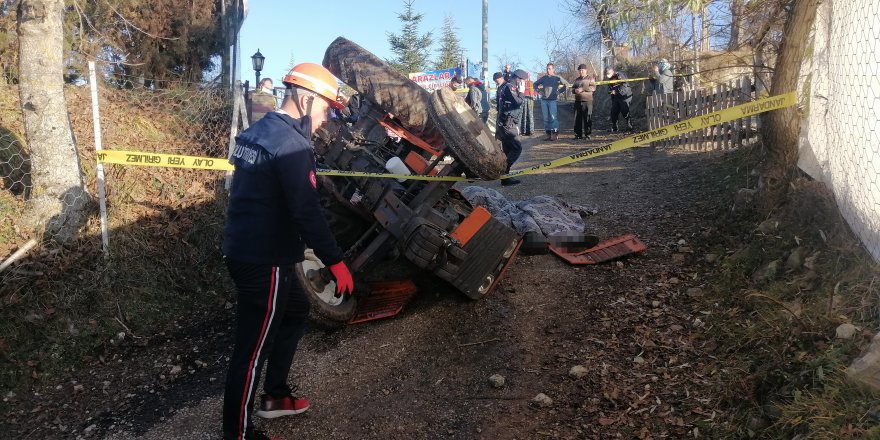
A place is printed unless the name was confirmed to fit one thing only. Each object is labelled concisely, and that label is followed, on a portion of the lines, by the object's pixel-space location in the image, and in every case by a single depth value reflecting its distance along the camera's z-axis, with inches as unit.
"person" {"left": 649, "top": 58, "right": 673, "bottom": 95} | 547.8
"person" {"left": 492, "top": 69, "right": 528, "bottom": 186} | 346.9
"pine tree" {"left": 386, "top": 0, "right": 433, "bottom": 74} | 1177.4
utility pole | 842.3
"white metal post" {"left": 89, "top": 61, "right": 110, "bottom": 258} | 215.2
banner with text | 894.4
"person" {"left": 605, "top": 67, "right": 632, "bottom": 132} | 595.2
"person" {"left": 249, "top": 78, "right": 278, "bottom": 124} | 441.4
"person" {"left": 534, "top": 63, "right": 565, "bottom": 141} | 605.9
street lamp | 637.3
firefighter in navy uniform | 121.3
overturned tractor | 174.2
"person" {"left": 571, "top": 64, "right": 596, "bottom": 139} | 553.3
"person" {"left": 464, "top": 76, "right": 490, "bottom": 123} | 690.2
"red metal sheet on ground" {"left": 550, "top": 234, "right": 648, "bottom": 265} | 209.8
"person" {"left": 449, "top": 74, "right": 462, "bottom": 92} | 650.2
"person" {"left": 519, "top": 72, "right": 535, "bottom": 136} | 658.8
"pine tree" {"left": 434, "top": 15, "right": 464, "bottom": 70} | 1228.5
